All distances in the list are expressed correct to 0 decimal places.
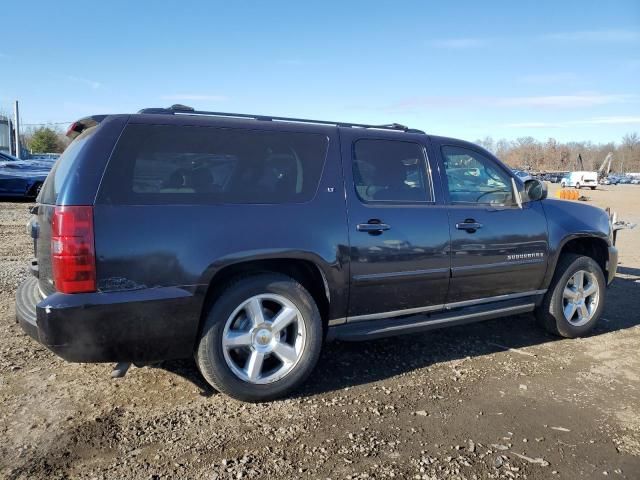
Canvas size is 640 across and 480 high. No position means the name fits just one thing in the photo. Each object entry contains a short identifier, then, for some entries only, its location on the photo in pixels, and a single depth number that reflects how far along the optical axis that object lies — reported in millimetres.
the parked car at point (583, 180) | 55531
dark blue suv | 2977
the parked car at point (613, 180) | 83400
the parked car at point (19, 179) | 15242
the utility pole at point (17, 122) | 33025
